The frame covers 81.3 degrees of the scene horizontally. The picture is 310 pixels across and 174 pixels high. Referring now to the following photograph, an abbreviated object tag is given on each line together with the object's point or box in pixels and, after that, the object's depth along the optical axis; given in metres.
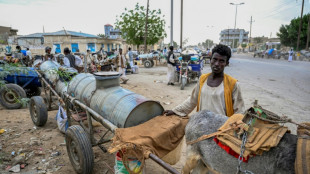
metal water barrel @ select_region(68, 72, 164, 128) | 2.45
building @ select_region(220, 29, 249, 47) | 96.94
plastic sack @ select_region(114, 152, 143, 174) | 1.97
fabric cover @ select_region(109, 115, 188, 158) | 1.84
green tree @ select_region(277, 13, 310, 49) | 29.31
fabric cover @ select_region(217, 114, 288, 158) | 1.32
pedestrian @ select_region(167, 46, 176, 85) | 9.40
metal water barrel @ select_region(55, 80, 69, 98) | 4.64
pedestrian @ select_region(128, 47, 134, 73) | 13.85
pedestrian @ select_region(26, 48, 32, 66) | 11.49
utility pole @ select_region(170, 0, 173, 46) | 14.70
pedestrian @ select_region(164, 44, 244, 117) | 2.18
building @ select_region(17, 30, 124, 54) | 28.11
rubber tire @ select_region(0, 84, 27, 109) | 5.81
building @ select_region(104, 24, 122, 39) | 72.50
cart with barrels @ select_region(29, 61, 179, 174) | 2.47
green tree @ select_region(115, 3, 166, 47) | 25.80
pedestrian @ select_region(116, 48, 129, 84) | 10.65
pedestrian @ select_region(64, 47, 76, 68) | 7.10
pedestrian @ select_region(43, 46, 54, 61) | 7.23
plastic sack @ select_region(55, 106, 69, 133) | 4.20
